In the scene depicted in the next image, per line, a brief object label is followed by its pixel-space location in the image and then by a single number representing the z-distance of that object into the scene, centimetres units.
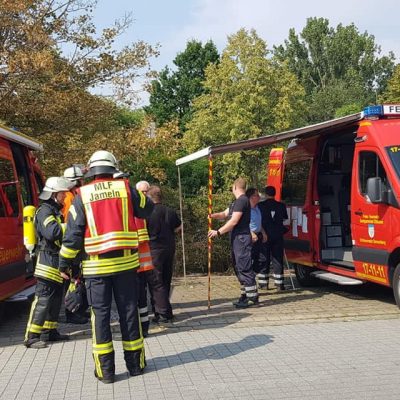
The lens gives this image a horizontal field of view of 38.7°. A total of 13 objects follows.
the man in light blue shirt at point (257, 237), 938
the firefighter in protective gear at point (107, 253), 503
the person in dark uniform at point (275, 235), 977
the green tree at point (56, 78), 1078
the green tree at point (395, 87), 2530
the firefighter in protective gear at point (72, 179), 759
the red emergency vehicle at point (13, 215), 713
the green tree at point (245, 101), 3638
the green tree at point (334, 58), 6019
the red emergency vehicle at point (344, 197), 756
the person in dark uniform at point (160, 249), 734
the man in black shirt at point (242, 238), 799
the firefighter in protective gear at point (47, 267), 634
